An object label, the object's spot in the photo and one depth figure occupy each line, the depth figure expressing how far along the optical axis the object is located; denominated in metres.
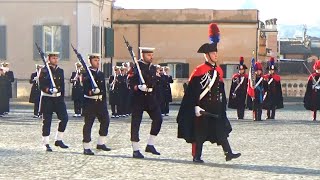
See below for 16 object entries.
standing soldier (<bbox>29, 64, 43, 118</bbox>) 24.67
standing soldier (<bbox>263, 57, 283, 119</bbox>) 24.66
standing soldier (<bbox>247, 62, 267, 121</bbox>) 23.75
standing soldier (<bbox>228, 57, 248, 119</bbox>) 24.38
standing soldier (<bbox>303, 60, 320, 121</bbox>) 24.11
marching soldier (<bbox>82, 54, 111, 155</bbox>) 14.73
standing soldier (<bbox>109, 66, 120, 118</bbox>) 25.19
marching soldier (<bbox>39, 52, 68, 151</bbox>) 15.46
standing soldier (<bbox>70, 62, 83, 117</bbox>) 24.81
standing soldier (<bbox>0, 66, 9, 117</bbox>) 25.94
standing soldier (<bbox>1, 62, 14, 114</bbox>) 26.20
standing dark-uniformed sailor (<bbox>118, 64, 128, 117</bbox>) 25.25
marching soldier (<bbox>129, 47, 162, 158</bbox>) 14.29
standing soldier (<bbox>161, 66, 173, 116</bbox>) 25.70
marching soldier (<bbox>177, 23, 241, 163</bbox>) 13.30
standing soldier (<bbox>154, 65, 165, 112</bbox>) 24.83
